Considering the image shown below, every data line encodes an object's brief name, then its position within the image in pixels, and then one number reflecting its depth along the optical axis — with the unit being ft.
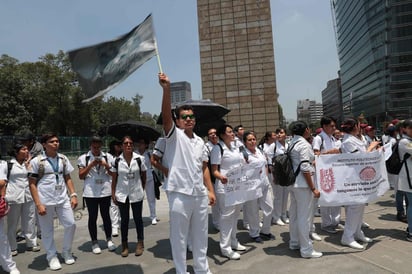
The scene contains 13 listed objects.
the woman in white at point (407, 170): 16.40
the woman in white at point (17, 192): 18.21
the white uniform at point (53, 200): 15.56
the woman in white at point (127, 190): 16.97
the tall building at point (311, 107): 496.47
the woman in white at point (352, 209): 15.91
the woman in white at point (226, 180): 15.42
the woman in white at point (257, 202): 17.39
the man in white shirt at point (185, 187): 11.81
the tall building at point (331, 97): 374.43
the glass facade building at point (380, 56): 205.98
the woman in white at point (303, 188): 14.76
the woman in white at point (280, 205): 21.57
